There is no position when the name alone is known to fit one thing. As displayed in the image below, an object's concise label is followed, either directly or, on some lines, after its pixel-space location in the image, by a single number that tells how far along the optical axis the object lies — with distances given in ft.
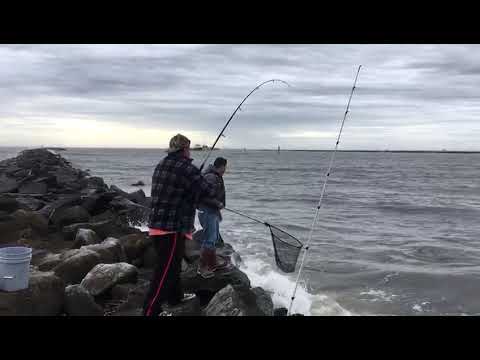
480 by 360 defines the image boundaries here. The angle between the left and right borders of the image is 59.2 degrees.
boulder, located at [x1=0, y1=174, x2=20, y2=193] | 44.77
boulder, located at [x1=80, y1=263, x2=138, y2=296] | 18.28
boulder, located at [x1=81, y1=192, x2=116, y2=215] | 35.68
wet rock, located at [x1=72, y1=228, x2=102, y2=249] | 24.83
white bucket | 14.03
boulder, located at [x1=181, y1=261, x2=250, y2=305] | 18.83
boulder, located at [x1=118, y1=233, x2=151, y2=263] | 23.82
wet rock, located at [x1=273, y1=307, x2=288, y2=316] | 19.72
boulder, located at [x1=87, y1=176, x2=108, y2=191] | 60.80
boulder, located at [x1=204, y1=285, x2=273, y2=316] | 15.92
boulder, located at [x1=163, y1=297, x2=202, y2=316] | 15.93
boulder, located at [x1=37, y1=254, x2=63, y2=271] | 20.02
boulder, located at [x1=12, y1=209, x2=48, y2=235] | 28.25
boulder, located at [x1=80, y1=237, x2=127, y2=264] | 21.08
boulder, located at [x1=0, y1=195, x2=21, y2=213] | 32.76
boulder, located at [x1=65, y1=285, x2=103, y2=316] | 15.67
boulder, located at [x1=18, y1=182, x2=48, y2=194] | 44.33
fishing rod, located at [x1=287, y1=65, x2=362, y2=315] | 17.00
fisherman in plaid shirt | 13.69
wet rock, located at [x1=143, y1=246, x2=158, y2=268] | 23.47
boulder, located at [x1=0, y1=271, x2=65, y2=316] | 13.94
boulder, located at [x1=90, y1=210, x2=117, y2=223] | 34.71
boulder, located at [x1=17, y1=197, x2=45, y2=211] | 37.04
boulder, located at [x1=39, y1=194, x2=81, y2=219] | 32.63
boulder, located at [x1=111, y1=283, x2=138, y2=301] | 18.38
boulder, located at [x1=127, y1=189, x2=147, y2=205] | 49.16
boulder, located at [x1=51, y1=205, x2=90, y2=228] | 30.89
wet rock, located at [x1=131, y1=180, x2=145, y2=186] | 92.79
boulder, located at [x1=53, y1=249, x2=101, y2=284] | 19.29
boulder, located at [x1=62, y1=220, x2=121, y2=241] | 28.14
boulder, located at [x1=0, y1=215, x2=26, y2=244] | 26.58
